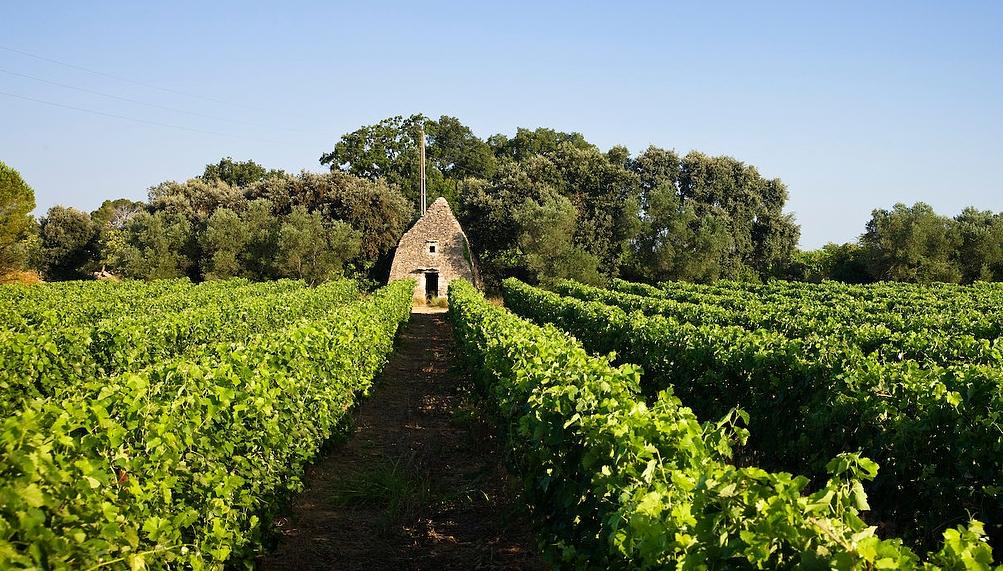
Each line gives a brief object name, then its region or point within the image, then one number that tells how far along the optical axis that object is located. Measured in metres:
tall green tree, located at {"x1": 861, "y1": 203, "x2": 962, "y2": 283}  42.97
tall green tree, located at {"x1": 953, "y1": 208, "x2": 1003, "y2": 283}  43.75
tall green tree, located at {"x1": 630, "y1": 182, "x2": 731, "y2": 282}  46.91
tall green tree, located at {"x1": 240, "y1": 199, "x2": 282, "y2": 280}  44.66
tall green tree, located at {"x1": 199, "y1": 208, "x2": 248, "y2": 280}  44.16
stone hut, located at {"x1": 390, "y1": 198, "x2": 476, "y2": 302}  43.81
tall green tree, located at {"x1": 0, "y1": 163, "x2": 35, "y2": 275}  44.62
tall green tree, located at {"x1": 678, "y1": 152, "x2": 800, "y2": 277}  52.47
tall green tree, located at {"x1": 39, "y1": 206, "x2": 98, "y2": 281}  58.38
